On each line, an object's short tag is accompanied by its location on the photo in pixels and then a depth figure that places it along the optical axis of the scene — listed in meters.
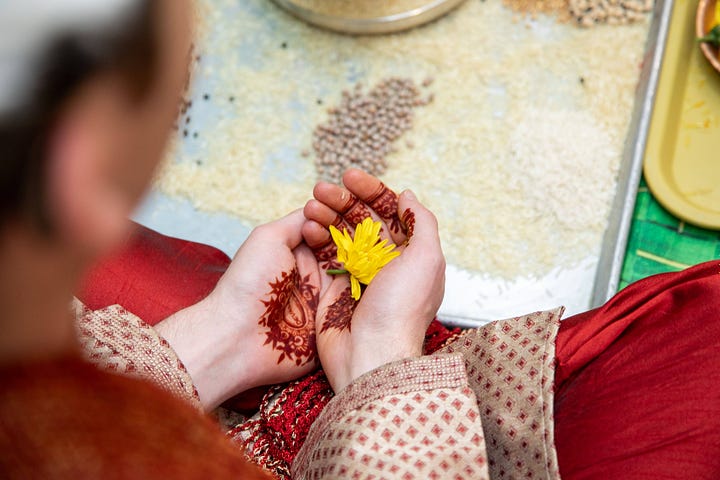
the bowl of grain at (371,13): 1.76
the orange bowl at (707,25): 1.55
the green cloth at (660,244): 1.50
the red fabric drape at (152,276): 1.15
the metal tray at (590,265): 1.49
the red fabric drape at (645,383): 0.87
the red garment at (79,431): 0.46
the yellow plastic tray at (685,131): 1.53
